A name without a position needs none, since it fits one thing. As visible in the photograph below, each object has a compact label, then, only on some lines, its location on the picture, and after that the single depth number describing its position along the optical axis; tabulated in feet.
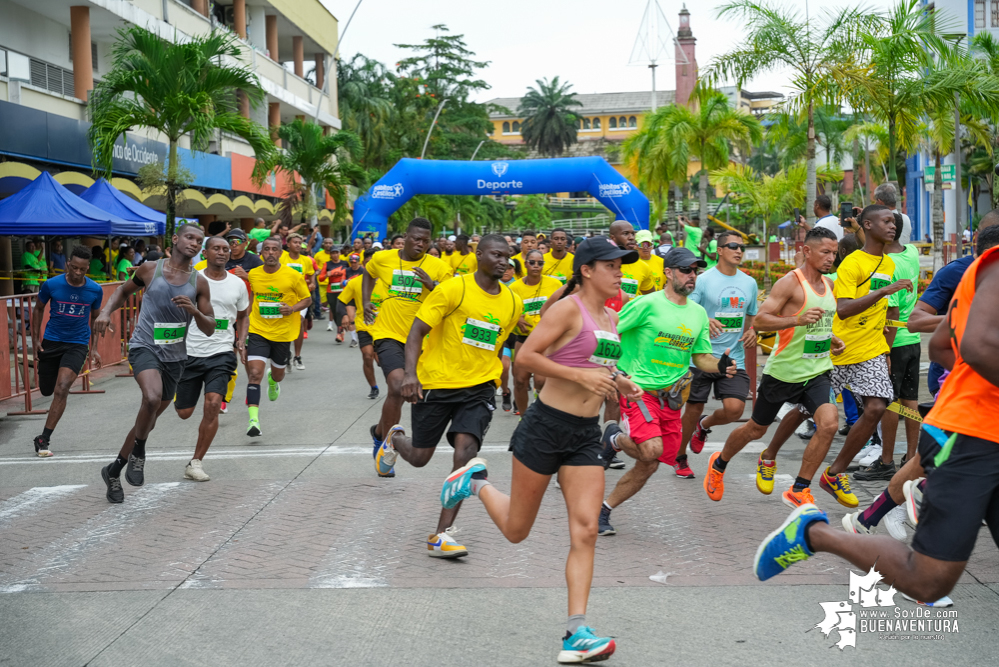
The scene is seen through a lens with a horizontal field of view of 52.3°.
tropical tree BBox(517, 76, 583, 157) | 380.17
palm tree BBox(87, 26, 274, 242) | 59.00
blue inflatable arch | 92.79
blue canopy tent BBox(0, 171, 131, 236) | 52.39
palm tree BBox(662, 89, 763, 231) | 112.78
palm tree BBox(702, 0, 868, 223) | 60.08
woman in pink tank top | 15.02
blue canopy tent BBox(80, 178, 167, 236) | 56.90
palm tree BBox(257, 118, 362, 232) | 100.07
